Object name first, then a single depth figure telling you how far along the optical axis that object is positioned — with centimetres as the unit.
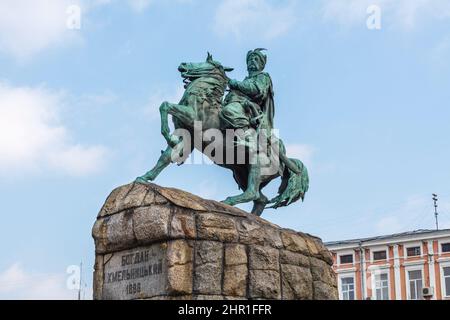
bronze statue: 1055
